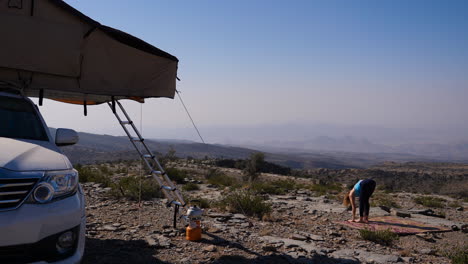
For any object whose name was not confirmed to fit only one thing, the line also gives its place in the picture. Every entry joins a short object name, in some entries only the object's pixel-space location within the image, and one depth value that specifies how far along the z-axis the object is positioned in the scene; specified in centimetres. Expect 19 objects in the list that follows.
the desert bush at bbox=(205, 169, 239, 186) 1726
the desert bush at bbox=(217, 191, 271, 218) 928
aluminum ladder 678
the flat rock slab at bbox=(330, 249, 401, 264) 600
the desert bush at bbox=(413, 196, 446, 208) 1366
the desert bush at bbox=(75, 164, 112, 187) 1382
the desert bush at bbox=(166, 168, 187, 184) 1681
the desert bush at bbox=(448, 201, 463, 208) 1426
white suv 304
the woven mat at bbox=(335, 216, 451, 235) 837
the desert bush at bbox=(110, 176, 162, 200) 1051
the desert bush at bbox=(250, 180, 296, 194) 1493
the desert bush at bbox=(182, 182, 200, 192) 1473
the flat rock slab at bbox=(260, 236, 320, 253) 639
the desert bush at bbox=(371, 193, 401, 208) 1293
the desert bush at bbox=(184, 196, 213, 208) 1016
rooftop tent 506
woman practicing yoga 911
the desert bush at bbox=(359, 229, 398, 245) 725
